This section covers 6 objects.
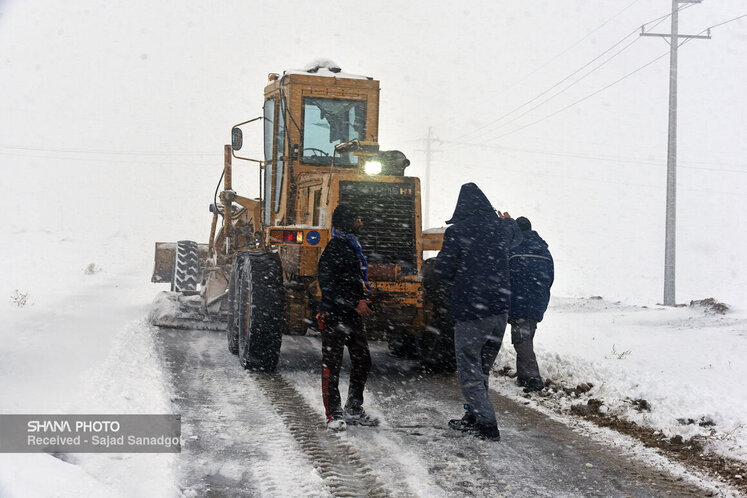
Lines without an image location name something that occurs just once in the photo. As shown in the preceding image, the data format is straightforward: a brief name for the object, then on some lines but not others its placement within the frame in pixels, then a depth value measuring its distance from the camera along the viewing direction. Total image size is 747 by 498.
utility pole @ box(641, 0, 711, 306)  19.36
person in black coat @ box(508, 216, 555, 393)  7.59
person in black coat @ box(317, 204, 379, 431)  5.95
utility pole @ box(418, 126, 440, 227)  49.88
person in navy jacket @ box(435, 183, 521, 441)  5.74
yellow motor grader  8.05
